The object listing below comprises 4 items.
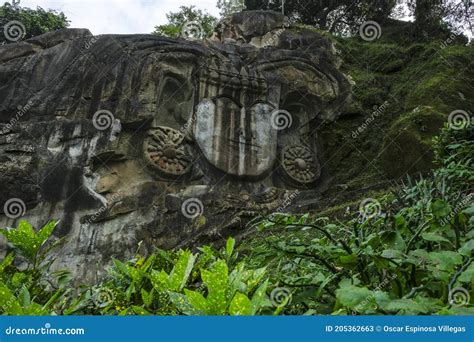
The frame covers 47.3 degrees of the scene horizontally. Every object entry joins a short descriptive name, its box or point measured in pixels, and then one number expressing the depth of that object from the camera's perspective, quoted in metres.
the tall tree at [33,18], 20.98
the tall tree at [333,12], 16.30
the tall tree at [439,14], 13.87
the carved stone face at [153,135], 9.38
